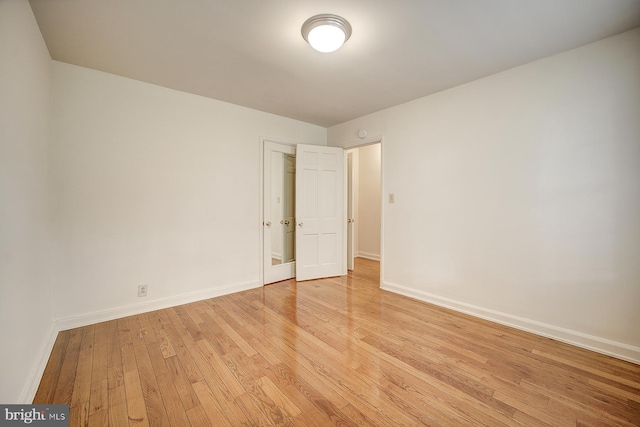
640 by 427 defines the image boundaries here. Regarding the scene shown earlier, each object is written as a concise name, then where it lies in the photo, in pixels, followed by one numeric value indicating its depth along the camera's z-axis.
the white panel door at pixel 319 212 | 4.06
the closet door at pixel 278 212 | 3.86
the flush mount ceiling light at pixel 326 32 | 1.87
